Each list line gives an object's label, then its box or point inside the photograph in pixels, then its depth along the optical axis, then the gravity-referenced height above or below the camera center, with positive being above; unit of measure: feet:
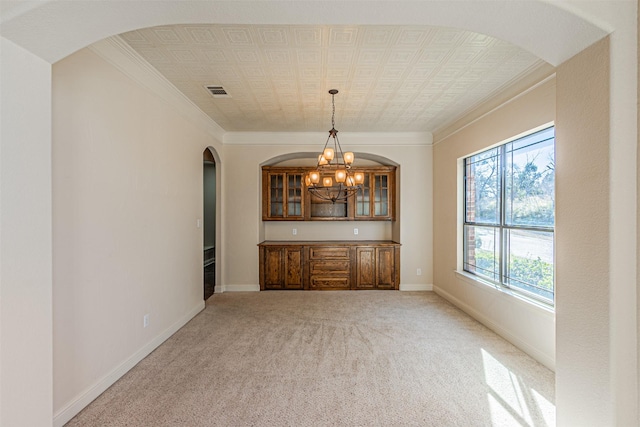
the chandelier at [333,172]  12.65 +1.75
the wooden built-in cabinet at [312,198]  20.49 +0.92
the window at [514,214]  10.43 -0.08
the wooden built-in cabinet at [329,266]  19.67 -3.19
